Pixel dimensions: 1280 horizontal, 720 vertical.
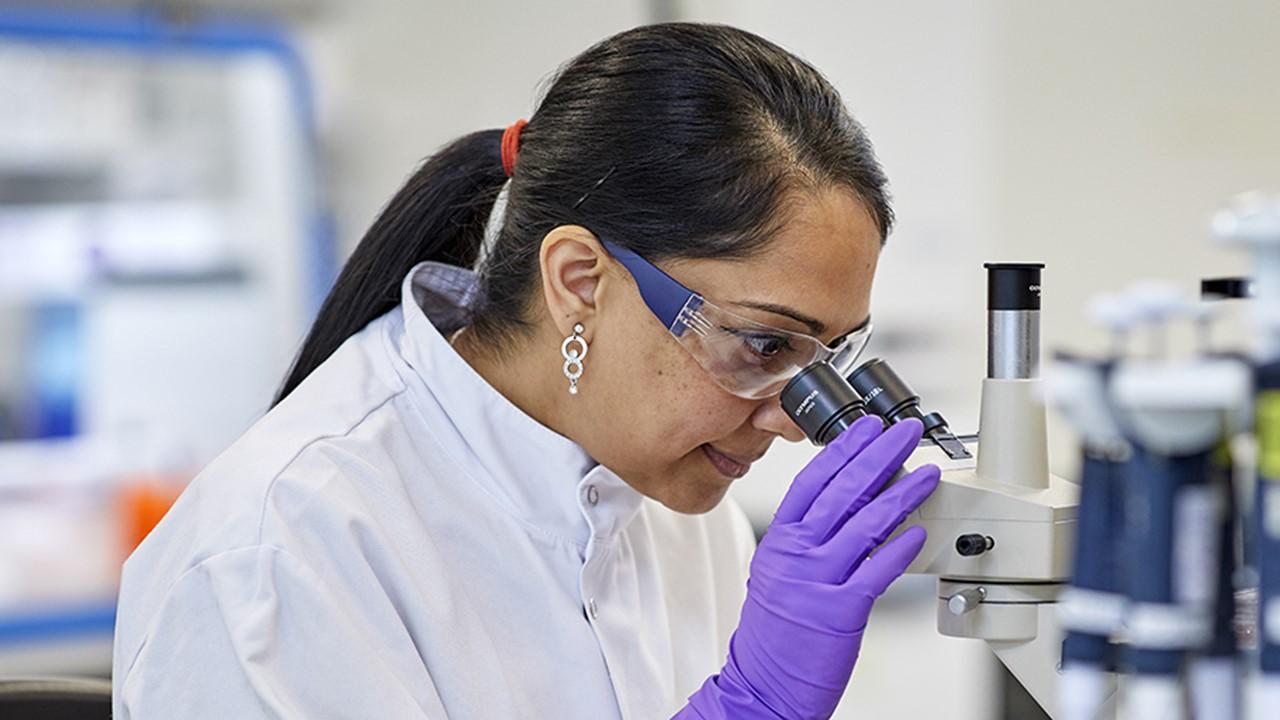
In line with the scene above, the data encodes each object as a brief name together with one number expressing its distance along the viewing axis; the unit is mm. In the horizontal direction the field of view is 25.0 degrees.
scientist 1437
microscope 1379
